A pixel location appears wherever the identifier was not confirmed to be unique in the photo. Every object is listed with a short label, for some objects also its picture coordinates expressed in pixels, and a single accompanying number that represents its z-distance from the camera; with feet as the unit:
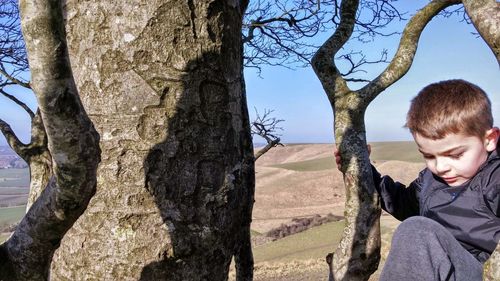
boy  6.91
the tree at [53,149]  3.91
